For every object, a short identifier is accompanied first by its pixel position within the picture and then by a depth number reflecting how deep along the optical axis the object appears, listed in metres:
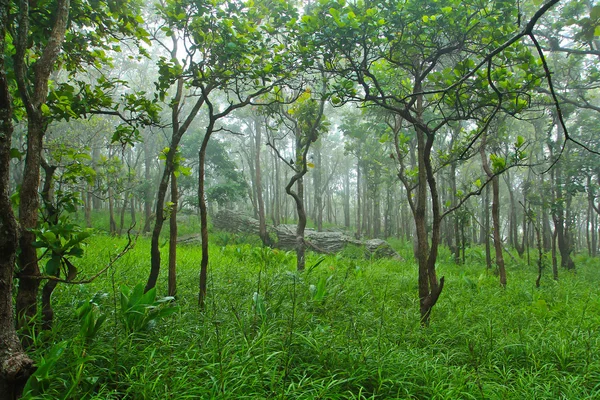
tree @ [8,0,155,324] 2.09
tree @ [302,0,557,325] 3.01
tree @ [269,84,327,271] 5.75
